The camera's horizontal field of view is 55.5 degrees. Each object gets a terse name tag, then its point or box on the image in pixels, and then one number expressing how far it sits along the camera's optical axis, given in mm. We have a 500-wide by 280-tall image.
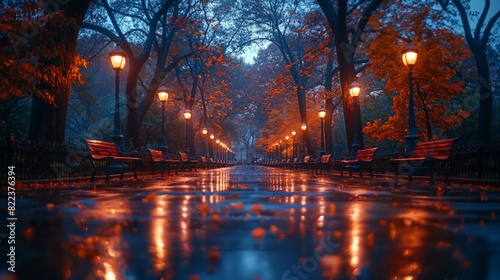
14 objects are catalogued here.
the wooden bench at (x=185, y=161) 26752
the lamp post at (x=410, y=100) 16359
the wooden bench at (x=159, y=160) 20047
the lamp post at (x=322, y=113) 30112
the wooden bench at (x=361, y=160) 18047
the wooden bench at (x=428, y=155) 12312
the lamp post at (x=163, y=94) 23328
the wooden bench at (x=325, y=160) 25428
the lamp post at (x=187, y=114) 31969
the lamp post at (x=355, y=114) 20969
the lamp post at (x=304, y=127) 39081
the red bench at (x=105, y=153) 12822
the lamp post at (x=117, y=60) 16406
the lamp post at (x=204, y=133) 48219
